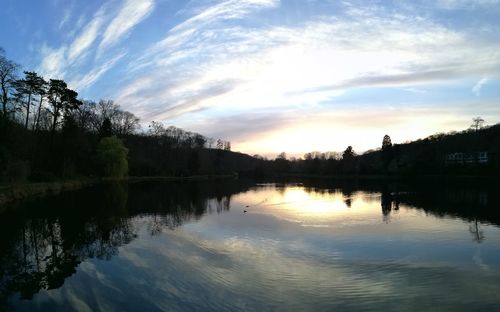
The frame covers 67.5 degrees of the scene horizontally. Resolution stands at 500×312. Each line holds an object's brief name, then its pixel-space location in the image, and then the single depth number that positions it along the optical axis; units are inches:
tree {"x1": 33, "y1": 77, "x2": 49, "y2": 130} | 1734.7
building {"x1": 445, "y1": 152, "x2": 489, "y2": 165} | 3337.4
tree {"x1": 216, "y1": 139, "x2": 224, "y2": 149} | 5646.7
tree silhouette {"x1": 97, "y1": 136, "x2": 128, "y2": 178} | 2375.7
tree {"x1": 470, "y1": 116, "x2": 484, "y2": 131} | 4065.0
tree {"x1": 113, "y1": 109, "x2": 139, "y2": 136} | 3206.2
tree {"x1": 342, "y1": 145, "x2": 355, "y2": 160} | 4662.9
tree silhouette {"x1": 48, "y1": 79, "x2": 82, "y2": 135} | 1934.1
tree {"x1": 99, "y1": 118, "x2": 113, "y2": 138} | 2740.2
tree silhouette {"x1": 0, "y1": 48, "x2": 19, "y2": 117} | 1341.0
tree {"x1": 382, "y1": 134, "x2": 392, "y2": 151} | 3885.3
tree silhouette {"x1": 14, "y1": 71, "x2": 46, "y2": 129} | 1578.5
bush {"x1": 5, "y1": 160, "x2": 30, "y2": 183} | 1198.5
